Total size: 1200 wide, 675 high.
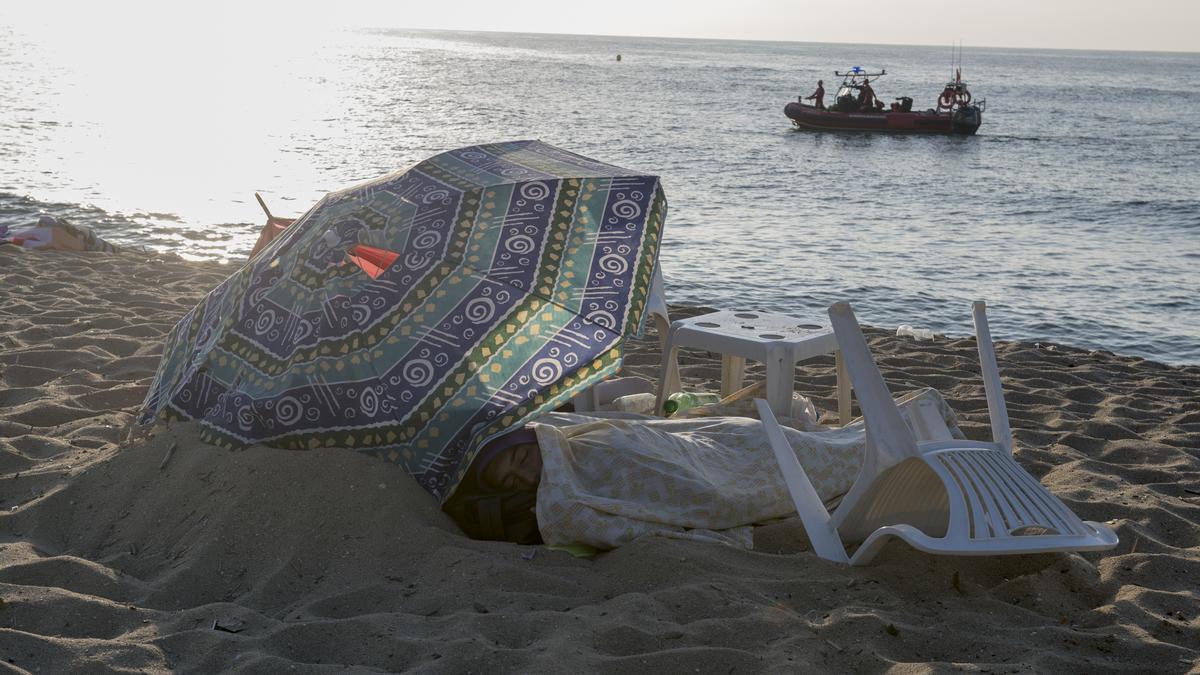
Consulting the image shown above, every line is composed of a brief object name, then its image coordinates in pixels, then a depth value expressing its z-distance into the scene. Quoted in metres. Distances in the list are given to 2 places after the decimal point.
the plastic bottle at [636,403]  4.41
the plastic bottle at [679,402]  4.35
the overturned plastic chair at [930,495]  2.76
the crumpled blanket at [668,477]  3.16
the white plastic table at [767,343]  3.96
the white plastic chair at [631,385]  4.24
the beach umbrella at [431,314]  3.34
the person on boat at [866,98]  32.25
